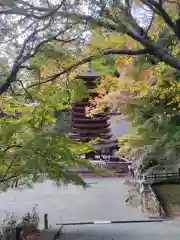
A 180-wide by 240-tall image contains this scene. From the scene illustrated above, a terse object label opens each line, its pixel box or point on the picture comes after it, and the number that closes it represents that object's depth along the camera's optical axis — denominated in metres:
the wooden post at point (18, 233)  5.98
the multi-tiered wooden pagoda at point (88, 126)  20.83
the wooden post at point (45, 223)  7.66
